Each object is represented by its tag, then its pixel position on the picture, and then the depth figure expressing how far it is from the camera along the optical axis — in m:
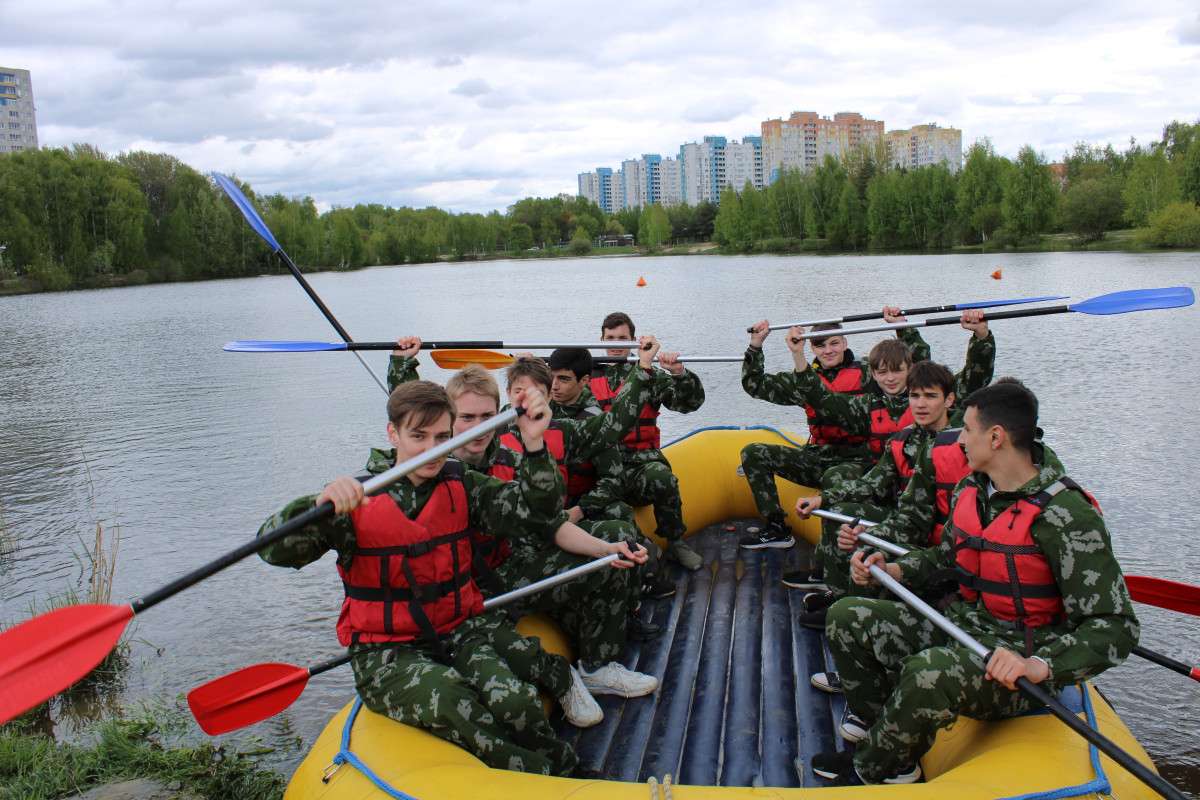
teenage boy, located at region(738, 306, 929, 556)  4.50
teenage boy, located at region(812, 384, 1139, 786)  2.10
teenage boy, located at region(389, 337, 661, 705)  3.09
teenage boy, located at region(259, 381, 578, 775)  2.37
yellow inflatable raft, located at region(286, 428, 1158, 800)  2.05
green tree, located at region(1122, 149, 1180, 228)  35.84
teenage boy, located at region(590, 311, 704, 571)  4.32
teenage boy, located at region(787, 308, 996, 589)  3.73
